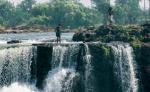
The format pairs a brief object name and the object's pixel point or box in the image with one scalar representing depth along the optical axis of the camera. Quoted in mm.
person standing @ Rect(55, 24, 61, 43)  50281
